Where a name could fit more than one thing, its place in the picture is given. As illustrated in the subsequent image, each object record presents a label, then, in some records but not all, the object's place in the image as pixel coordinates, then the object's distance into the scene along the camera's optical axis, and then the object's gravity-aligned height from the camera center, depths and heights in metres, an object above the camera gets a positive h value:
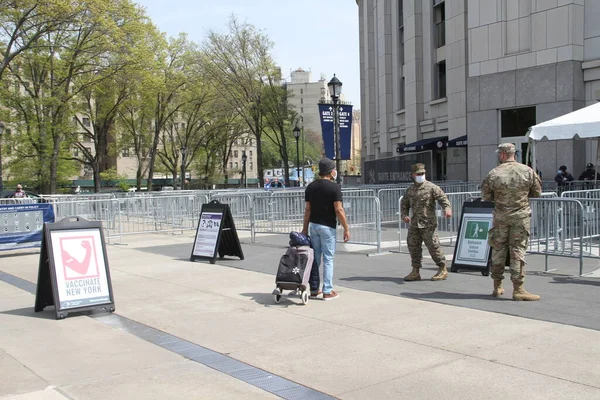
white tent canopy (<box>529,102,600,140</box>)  12.90 +1.11
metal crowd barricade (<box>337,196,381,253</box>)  13.63 -0.91
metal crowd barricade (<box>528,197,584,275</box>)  9.97 -0.89
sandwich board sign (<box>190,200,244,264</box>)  12.34 -1.08
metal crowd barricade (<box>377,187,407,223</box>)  17.02 -0.67
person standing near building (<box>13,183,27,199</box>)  26.19 -0.20
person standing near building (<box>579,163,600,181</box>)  19.86 +0.06
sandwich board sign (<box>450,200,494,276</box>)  9.81 -1.01
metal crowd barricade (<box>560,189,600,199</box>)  12.33 -0.39
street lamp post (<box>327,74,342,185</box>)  20.09 +2.59
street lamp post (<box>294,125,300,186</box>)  36.92 +3.19
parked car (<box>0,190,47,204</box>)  20.73 -0.39
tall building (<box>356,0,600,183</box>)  22.22 +4.30
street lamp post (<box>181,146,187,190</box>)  50.51 +1.43
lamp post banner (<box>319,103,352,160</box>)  21.02 +2.01
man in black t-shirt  8.01 -0.42
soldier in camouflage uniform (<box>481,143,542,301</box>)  7.66 -0.47
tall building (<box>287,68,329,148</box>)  162.75 +24.42
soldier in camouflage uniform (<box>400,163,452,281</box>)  9.13 -0.61
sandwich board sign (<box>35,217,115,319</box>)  7.62 -1.07
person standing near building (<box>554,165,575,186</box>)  19.87 +0.02
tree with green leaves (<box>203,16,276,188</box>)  39.09 +7.98
